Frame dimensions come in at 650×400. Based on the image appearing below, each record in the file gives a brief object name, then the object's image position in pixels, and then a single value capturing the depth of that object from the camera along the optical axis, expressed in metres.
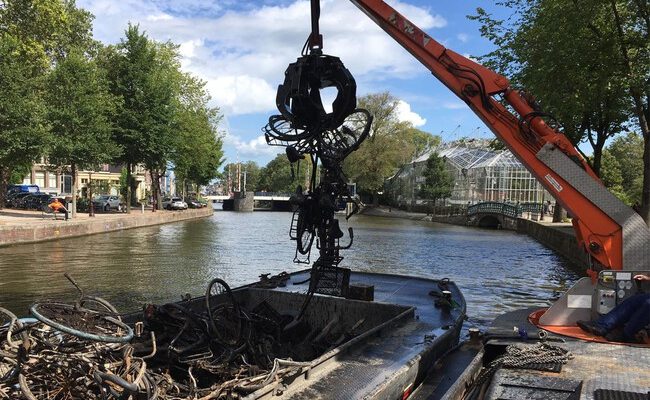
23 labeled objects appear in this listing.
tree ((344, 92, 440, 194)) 78.12
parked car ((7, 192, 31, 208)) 44.53
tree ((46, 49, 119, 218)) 33.03
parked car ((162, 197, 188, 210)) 59.25
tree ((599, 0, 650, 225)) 18.78
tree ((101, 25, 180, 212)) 40.92
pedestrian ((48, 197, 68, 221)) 33.39
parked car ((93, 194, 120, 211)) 46.47
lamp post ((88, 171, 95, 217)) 37.09
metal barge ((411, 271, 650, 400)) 4.93
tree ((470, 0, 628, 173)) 19.70
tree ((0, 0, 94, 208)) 27.92
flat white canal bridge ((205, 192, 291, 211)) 92.50
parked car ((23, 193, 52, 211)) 44.28
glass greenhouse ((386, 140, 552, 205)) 62.78
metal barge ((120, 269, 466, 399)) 5.41
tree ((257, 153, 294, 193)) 129.46
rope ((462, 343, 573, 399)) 5.64
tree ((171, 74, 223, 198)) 50.23
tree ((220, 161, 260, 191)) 155.76
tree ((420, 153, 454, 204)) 71.69
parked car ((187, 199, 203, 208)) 69.86
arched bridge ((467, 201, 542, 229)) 55.00
